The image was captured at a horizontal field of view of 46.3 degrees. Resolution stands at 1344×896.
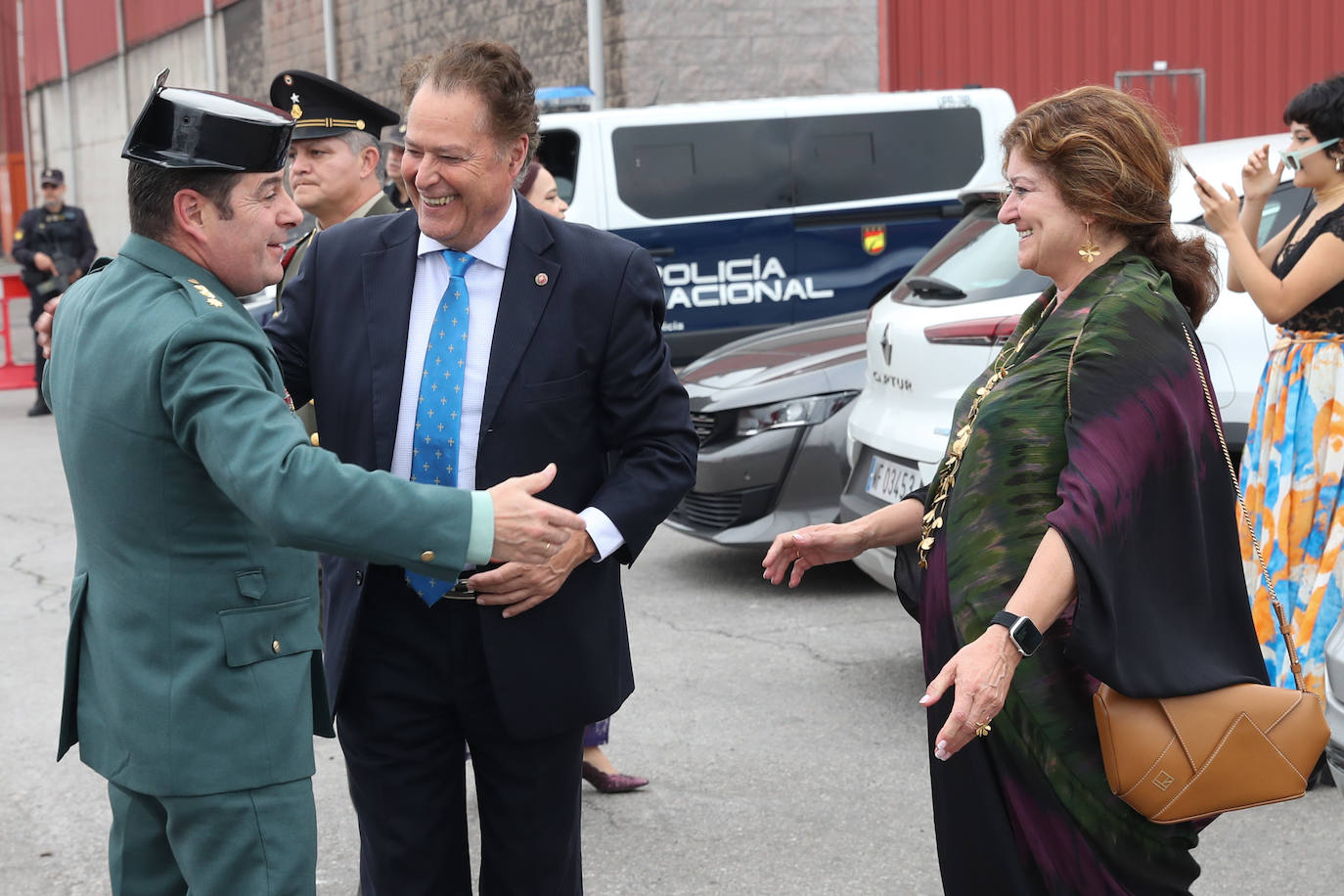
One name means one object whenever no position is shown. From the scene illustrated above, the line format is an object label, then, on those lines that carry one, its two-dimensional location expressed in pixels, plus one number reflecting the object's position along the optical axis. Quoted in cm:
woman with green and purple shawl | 238
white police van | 1007
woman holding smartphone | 432
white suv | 500
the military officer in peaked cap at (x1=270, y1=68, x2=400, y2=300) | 404
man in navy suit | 268
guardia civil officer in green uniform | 216
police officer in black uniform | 1386
